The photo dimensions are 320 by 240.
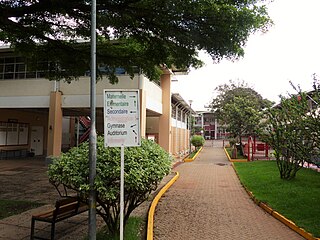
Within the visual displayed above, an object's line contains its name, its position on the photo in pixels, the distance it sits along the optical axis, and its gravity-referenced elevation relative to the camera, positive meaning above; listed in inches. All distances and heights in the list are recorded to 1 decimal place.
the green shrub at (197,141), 1393.9 +6.5
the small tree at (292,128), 301.3 +19.0
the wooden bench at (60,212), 207.0 -50.8
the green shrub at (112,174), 188.1 -20.5
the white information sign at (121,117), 181.5 +14.2
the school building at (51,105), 655.8 +84.1
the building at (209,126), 3316.9 +179.6
